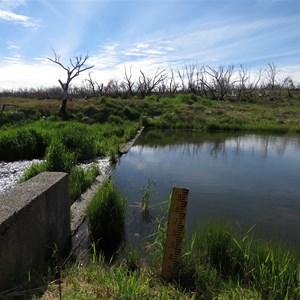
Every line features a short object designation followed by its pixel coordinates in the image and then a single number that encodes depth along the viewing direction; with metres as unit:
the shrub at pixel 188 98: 30.10
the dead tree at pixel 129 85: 43.13
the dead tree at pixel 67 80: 17.80
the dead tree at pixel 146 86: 42.69
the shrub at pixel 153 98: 31.00
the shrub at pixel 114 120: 16.76
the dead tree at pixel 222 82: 47.38
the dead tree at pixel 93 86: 48.83
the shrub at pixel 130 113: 20.73
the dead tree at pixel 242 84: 51.78
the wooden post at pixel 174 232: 2.61
